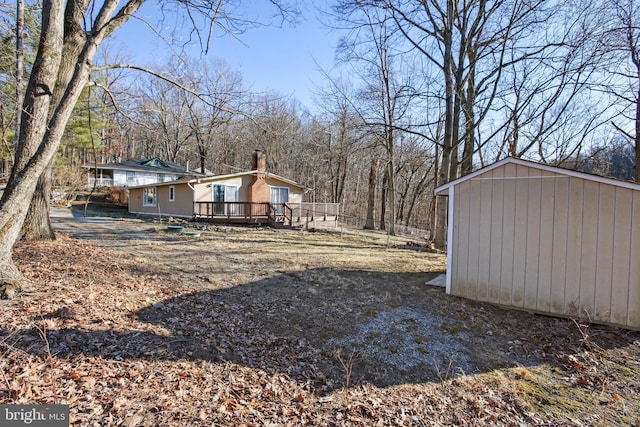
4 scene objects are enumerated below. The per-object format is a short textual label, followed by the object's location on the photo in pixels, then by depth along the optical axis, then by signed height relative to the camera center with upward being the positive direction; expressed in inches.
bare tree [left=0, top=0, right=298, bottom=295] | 149.6 +58.7
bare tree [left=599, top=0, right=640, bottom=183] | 383.2 +201.5
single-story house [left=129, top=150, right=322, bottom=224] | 700.0 +15.0
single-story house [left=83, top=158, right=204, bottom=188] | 1110.5 +103.5
